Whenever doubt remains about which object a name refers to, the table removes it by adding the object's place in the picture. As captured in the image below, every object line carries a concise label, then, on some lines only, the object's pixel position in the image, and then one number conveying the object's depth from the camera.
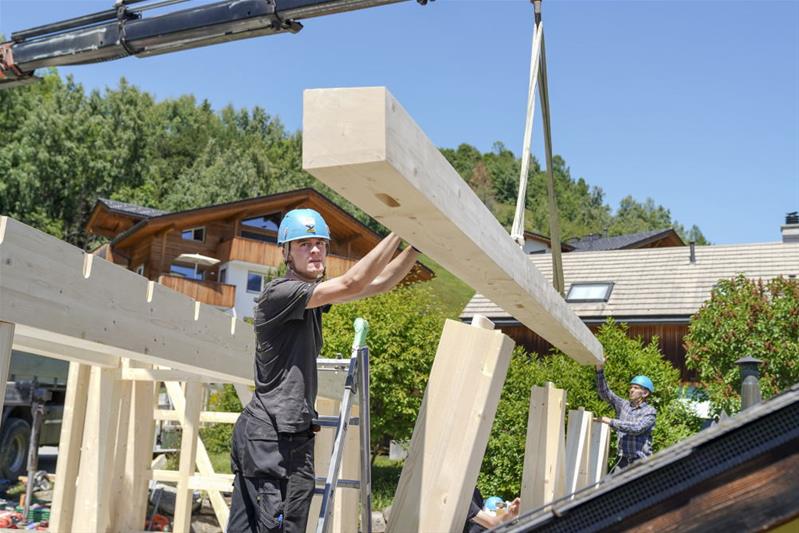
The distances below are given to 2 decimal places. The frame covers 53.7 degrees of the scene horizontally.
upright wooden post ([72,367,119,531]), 5.90
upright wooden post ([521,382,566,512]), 4.39
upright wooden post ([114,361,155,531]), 7.30
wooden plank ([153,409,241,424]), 8.38
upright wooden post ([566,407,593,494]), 5.83
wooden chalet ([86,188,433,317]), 31.02
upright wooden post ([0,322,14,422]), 2.97
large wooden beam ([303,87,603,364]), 1.69
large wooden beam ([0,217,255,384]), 3.03
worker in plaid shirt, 8.02
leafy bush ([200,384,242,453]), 19.95
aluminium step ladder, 2.99
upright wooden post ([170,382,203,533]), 6.99
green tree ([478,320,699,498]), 12.58
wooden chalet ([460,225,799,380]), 17.27
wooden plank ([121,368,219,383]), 6.45
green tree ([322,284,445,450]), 15.42
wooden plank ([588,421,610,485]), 7.60
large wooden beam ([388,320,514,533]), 2.58
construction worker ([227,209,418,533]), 2.72
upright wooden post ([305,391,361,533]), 4.91
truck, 12.63
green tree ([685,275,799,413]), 11.87
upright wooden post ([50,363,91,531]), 6.22
